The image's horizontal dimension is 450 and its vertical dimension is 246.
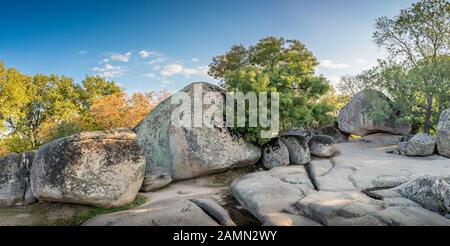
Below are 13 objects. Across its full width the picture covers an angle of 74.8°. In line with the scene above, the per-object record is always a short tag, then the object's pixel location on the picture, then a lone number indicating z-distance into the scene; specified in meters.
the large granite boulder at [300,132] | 17.25
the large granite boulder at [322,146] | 15.25
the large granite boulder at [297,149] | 14.31
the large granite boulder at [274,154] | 13.95
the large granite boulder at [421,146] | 15.20
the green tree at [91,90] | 31.51
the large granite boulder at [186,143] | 12.45
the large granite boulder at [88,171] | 9.30
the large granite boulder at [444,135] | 14.80
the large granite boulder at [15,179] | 10.41
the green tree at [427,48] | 18.02
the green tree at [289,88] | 13.59
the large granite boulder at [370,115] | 19.55
